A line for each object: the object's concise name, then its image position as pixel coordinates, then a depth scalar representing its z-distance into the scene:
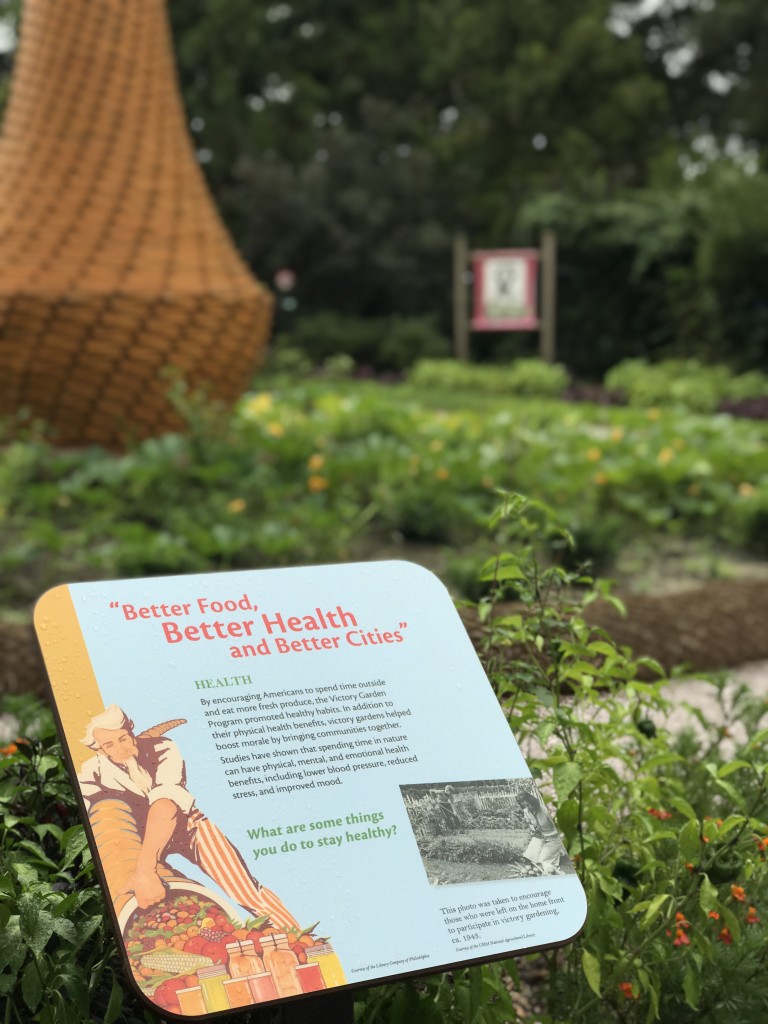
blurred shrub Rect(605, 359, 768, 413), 11.20
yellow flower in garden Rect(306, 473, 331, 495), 4.73
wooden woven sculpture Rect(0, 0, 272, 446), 5.05
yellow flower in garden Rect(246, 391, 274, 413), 6.21
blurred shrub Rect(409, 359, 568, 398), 12.93
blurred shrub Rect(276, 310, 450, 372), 16.22
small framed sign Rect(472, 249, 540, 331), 14.09
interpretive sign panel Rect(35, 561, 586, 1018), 1.08
